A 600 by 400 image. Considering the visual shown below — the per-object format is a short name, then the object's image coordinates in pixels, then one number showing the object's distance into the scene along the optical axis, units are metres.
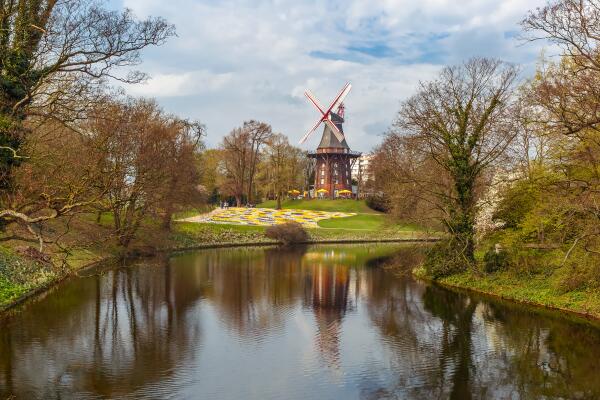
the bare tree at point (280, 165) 77.94
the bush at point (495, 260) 26.08
